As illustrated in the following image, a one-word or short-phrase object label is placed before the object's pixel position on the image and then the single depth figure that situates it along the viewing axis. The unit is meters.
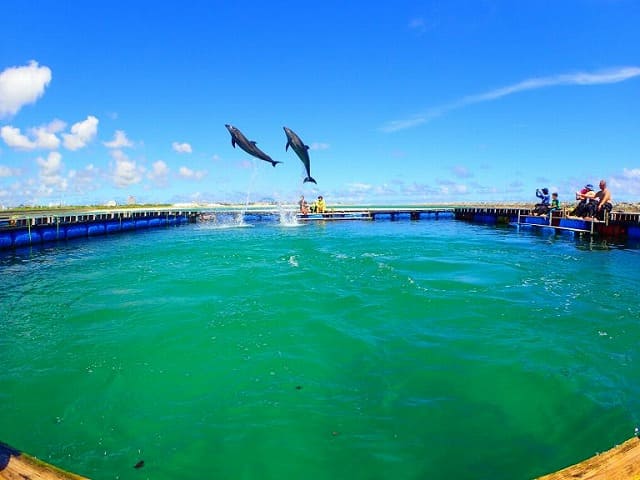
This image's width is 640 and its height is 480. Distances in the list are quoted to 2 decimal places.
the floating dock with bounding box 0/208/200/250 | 22.72
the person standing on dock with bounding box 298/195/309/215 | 39.28
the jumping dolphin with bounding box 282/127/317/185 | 22.61
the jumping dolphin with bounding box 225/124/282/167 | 20.50
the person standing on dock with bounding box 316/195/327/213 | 39.79
